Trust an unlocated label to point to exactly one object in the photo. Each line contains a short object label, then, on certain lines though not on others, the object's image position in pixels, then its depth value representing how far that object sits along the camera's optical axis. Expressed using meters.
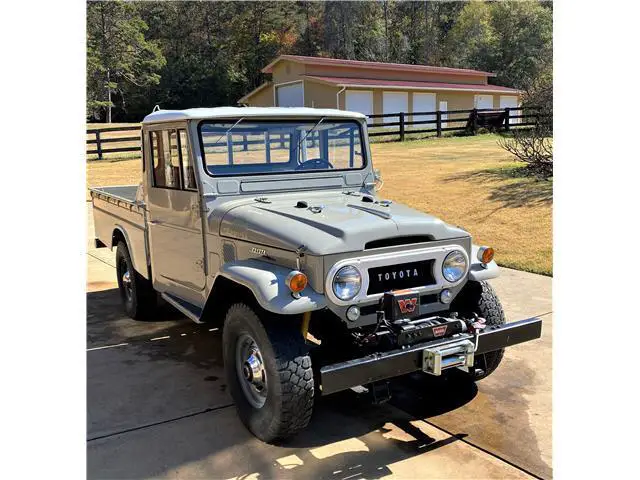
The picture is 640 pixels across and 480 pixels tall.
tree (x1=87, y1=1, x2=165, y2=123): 29.03
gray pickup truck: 3.56
